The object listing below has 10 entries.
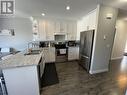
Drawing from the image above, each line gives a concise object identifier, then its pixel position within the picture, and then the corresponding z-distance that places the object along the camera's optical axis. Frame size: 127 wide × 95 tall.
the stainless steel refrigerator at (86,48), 3.00
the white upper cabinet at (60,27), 4.53
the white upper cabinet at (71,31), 4.82
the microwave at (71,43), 4.72
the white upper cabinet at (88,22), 2.97
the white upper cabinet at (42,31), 4.24
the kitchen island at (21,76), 1.64
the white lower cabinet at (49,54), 4.19
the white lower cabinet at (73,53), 4.54
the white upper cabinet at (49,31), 4.39
